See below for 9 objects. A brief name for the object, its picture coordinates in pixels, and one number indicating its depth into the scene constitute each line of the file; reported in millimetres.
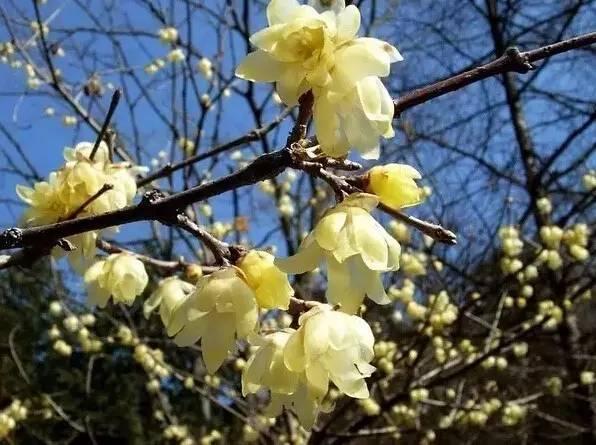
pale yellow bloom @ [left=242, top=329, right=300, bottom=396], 164
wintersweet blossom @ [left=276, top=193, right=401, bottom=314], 151
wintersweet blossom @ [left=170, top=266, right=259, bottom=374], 160
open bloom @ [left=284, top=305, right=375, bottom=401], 159
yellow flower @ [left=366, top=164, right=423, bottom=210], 154
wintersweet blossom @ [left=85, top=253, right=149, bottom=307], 233
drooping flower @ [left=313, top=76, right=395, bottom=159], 145
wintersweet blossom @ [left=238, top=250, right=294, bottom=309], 163
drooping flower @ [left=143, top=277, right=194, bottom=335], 249
